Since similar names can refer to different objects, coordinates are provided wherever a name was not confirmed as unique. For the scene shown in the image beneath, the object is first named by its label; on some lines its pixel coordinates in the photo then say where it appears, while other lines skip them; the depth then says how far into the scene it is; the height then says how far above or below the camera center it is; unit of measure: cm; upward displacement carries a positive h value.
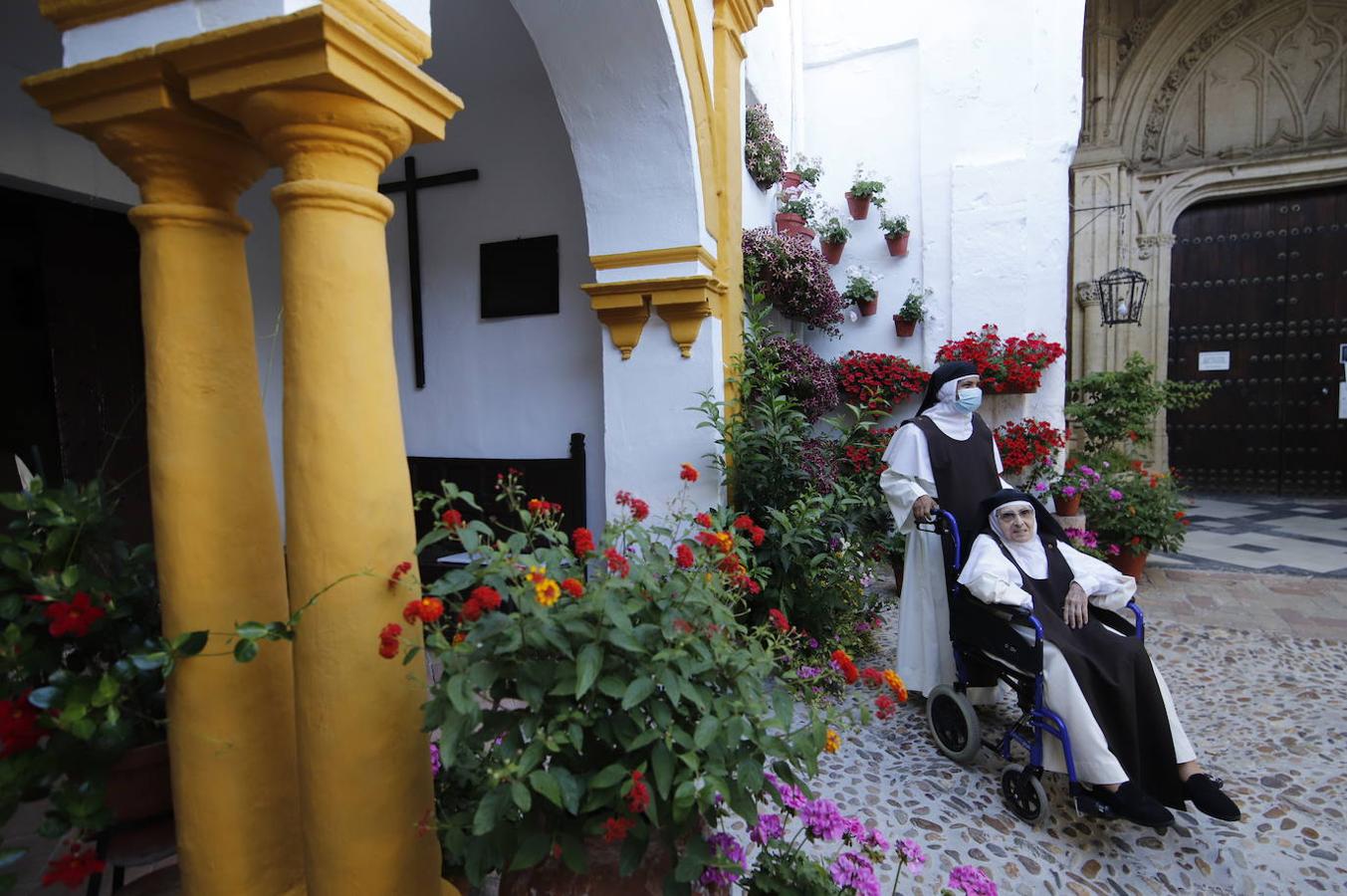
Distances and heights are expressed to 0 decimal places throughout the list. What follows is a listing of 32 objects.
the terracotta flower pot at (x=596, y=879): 136 -91
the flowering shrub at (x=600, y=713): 126 -57
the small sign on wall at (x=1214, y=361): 799 +37
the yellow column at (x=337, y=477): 136 -11
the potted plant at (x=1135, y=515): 497 -85
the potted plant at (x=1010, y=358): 515 +31
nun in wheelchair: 223 -101
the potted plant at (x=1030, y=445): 523 -34
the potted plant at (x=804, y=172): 544 +191
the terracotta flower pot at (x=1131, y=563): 505 -121
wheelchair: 238 -106
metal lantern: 618 +88
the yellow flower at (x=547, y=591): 128 -33
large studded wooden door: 765 +62
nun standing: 314 -37
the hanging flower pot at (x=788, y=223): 526 +137
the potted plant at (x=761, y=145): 477 +179
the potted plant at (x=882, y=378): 548 +19
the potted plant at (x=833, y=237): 580 +139
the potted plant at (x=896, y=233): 579 +140
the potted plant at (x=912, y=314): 571 +73
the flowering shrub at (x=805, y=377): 458 +19
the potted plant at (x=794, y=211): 527 +152
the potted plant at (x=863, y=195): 581 +174
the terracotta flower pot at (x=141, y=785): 156 -81
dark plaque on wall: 441 +87
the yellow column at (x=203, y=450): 144 -6
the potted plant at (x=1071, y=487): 496 -63
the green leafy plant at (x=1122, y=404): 538 -6
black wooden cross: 462 +119
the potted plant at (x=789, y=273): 465 +90
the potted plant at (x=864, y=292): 575 +93
